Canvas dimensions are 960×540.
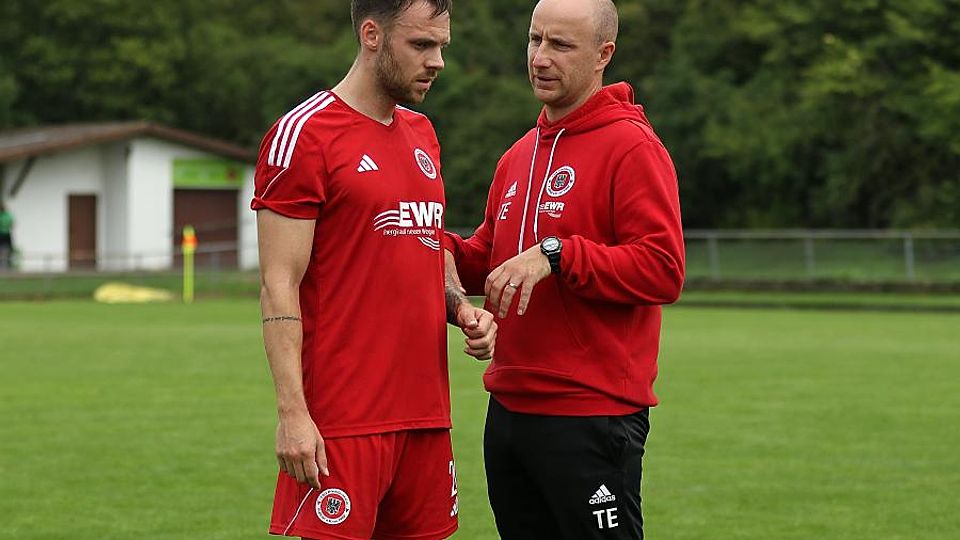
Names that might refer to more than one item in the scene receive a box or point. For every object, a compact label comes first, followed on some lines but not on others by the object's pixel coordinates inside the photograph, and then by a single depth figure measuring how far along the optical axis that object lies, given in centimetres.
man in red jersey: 917
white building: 9581
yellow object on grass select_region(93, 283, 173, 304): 7062
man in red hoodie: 998
